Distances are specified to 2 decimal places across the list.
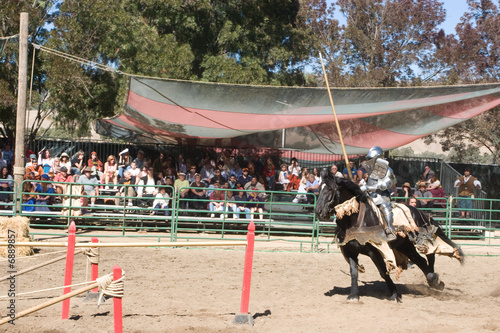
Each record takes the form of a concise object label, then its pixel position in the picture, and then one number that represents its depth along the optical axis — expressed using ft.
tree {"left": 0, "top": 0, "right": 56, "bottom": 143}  61.92
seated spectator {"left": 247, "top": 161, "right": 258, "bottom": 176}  58.11
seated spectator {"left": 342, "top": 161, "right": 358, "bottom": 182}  57.76
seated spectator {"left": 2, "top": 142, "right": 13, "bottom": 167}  56.49
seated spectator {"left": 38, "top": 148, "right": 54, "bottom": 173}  54.49
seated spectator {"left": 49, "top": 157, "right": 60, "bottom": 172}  53.88
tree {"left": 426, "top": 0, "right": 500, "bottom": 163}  75.05
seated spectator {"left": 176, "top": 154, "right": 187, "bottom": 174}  58.26
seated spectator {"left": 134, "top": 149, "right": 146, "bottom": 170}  56.80
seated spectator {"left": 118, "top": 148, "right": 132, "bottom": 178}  55.11
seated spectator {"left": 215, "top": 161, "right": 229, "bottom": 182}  57.00
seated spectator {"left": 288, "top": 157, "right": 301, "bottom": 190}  56.99
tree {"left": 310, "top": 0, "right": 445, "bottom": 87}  94.02
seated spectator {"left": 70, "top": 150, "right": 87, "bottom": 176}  54.39
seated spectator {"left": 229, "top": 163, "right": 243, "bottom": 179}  56.87
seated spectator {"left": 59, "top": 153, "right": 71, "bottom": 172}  54.04
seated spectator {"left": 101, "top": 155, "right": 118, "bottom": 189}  53.36
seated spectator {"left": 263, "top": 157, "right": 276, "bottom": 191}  58.90
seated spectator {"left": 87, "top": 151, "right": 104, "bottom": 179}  55.42
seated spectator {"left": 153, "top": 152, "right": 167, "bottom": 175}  57.98
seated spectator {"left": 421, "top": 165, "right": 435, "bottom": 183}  59.63
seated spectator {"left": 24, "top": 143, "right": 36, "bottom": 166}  57.93
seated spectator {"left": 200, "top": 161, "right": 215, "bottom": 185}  56.94
